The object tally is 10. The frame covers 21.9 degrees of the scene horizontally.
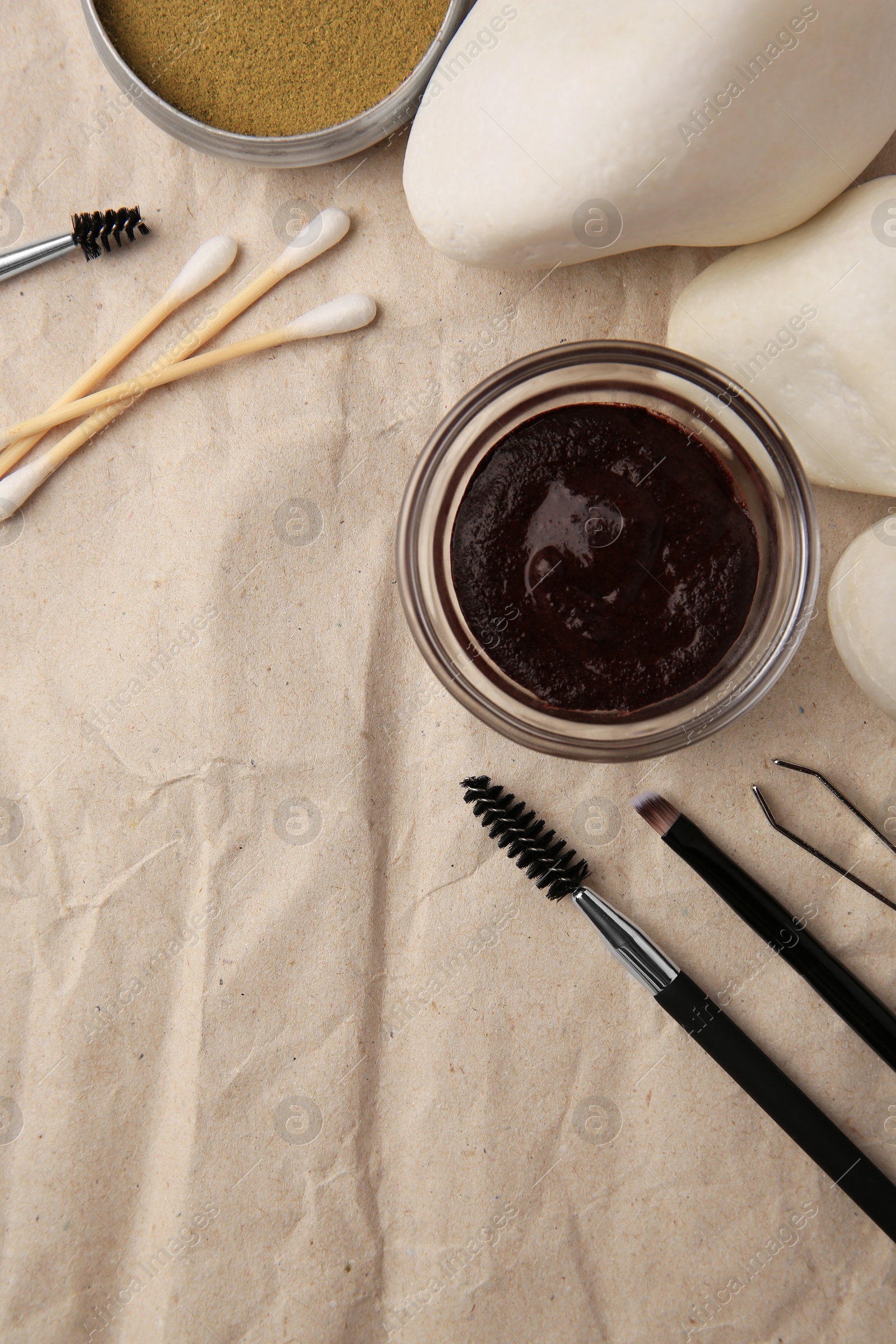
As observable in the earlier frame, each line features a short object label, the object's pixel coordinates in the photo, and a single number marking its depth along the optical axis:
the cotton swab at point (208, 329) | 0.38
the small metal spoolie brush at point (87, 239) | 0.38
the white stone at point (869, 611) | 0.36
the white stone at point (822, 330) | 0.35
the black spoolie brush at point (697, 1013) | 0.37
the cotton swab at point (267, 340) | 0.38
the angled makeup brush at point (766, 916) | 0.37
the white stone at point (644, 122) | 0.34
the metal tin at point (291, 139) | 0.36
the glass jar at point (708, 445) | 0.35
